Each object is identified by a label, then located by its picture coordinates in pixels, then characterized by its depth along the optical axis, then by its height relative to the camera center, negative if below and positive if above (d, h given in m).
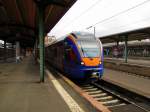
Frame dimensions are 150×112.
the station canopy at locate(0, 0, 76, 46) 6.40 +2.88
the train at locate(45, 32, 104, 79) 5.62 -0.11
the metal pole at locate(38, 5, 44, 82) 5.15 +0.85
